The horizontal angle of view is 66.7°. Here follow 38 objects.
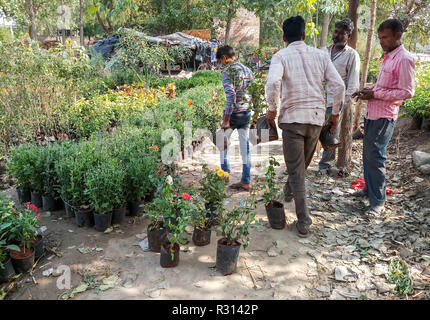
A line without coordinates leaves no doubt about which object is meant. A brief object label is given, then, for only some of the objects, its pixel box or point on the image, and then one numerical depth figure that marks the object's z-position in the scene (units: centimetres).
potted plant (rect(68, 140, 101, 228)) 354
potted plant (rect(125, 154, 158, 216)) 375
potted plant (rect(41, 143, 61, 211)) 385
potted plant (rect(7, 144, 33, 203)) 386
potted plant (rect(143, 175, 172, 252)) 292
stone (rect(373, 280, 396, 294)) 264
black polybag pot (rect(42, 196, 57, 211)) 395
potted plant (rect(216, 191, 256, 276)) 278
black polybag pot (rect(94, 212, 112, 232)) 350
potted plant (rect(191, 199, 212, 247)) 319
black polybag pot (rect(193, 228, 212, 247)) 325
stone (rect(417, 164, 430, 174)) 454
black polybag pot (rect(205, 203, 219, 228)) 333
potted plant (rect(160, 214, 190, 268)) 272
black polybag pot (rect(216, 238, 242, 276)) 278
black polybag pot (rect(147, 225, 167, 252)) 311
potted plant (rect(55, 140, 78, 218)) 361
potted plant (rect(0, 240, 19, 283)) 267
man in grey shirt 420
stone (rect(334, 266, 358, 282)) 280
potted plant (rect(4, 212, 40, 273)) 281
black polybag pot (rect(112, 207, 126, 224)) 367
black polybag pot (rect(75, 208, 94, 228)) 358
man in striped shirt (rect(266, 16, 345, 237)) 307
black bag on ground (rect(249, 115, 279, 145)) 342
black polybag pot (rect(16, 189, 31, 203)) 422
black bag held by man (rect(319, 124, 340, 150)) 362
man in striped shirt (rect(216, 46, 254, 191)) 403
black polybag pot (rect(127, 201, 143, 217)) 388
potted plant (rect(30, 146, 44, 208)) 385
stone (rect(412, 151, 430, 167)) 472
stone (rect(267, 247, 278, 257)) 314
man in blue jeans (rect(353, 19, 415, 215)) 336
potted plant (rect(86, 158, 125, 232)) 340
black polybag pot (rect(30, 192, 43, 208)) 407
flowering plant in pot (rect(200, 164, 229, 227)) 335
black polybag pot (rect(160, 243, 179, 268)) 287
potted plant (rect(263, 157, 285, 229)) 353
